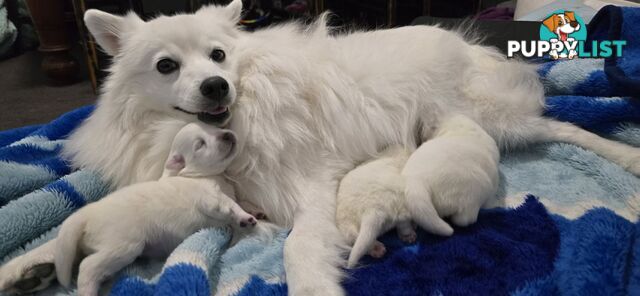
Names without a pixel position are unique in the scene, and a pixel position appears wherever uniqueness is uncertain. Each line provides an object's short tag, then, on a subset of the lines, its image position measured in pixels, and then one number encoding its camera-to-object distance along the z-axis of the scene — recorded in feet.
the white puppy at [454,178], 2.14
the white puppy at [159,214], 1.98
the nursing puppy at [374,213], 2.08
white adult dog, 2.29
